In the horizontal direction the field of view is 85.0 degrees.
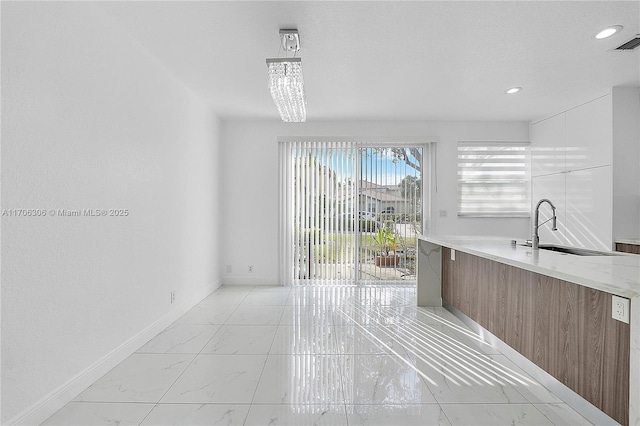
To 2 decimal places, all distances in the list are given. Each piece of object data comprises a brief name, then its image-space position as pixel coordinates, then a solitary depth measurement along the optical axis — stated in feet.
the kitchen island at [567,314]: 5.31
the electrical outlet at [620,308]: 4.95
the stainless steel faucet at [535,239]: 9.36
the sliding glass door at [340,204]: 17.98
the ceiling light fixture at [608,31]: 8.64
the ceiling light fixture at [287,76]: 8.74
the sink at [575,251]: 8.36
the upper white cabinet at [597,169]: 12.86
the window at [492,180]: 17.80
